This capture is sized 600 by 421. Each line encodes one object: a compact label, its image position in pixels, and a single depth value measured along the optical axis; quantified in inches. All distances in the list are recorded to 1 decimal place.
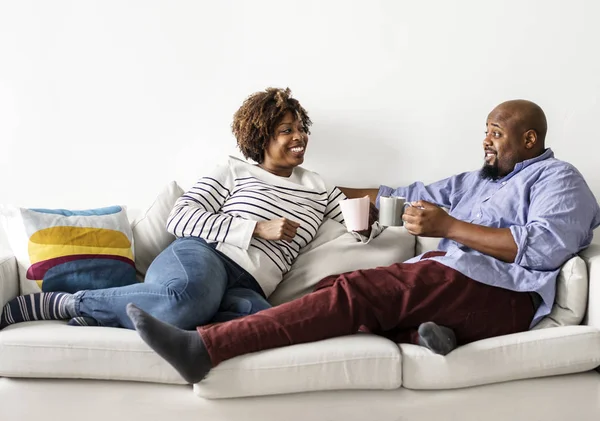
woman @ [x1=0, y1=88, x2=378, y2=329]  82.0
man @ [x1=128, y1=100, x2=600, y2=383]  74.2
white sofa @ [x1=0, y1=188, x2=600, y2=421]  74.2
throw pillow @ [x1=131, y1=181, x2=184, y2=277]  99.0
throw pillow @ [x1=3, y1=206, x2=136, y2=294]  89.9
